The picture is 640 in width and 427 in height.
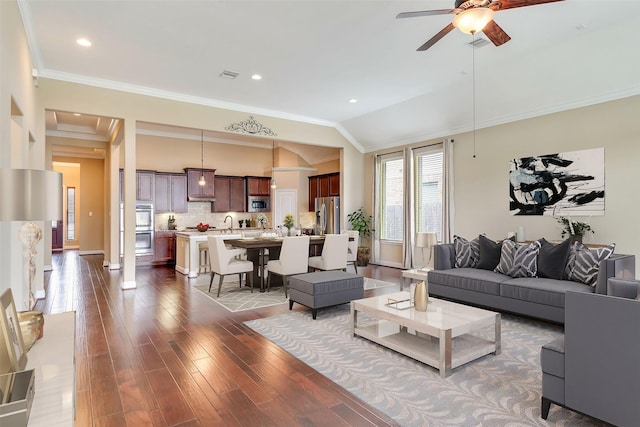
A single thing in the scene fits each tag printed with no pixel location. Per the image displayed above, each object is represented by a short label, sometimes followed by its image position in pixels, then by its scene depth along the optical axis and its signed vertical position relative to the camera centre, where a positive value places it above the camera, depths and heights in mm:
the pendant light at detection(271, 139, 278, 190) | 10860 +1571
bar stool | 7498 -938
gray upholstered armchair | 1904 -840
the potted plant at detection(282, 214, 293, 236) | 7031 -191
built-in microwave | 10523 +285
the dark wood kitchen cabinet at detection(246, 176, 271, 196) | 10484 +834
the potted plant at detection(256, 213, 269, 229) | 9703 -178
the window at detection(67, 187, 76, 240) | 13492 +46
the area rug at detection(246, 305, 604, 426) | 2303 -1303
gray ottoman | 4344 -958
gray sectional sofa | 3746 -884
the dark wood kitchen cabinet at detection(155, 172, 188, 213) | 9148 +550
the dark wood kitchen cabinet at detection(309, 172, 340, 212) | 10102 +800
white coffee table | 2902 -1076
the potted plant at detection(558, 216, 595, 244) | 5178 -250
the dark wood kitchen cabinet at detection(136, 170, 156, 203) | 8758 +720
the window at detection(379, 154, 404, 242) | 8570 +386
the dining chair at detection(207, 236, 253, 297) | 5602 -776
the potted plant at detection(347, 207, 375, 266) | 8766 -324
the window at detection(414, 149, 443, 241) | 7613 +505
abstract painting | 5285 +452
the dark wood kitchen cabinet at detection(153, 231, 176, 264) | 8914 -849
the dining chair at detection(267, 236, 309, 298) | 5559 -717
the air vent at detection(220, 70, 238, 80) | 5496 +2176
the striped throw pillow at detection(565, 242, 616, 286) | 3924 -587
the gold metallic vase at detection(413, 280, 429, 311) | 3350 -799
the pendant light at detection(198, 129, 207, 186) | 9842 +1751
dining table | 5824 -595
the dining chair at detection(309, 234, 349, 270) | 6234 -744
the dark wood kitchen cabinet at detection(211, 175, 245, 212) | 10026 +564
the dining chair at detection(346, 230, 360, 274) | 7473 -660
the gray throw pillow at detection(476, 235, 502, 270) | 5059 -595
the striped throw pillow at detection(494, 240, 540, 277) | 4457 -611
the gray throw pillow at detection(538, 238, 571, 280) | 4277 -581
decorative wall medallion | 7133 +1759
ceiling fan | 2814 +1618
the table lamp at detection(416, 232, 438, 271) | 5622 -430
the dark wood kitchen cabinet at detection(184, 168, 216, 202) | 9523 +758
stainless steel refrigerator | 9680 -51
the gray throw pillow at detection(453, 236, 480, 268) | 5277 -613
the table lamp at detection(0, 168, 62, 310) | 1698 +96
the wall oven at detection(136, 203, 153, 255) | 8758 -372
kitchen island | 7309 -821
